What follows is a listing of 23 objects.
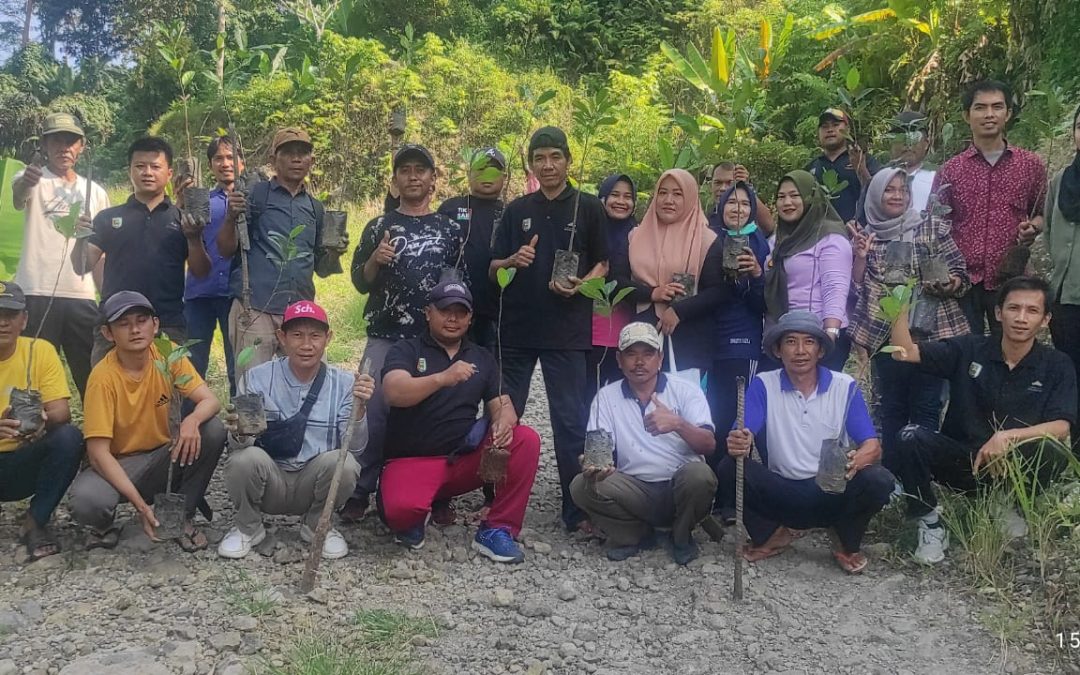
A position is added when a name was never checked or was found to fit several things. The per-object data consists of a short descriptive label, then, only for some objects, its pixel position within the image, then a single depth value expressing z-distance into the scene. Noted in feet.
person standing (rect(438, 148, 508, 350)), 14.71
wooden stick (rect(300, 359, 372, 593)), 11.66
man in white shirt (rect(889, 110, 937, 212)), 14.56
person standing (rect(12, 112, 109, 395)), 14.97
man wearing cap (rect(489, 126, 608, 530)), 13.88
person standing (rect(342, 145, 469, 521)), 13.96
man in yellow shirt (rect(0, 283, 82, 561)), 12.46
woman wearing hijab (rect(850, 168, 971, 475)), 13.71
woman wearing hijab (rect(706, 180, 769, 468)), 14.25
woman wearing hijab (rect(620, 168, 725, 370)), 13.97
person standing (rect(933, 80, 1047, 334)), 13.76
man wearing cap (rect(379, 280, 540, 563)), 12.94
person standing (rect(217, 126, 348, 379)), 14.38
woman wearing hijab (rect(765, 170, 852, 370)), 13.73
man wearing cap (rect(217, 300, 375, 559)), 12.71
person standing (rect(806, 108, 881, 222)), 17.03
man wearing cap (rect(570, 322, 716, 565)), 12.69
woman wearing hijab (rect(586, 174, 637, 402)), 14.44
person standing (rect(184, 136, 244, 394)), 15.74
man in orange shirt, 12.38
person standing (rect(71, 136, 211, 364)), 14.28
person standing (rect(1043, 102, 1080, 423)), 12.84
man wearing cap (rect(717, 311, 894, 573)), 12.29
